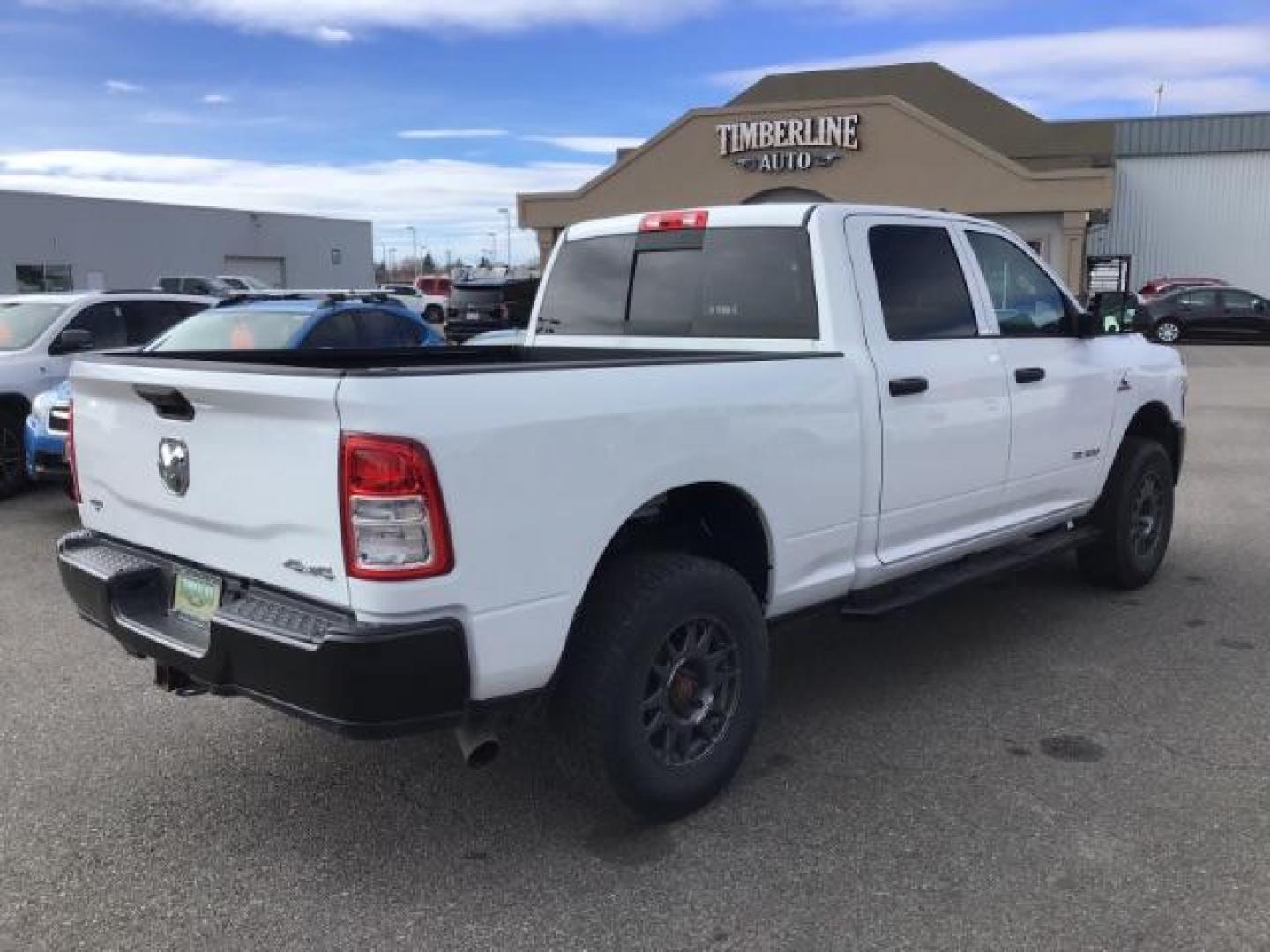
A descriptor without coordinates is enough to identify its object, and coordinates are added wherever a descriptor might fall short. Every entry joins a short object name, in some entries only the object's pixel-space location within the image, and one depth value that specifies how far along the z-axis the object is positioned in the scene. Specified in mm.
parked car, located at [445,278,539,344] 23516
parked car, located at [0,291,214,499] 9242
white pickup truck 2871
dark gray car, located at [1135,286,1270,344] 27500
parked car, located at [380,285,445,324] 36094
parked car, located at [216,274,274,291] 35312
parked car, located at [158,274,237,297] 30500
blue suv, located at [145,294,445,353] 8953
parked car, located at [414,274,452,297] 45438
